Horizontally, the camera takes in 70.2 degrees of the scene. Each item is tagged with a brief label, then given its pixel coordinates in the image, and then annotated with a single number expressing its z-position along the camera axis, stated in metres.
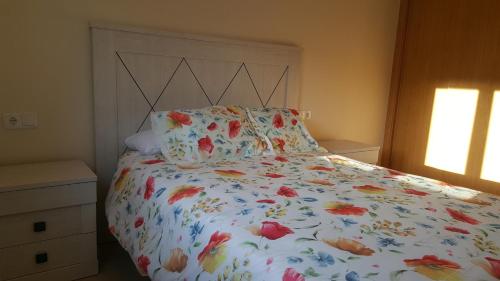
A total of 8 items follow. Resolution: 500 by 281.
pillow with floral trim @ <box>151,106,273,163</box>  1.97
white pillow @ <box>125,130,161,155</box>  2.03
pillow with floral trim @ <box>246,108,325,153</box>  2.30
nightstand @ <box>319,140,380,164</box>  2.87
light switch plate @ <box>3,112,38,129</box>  1.89
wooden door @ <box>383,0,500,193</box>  2.98
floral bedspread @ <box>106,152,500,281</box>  0.96
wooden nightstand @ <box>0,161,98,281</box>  1.64
